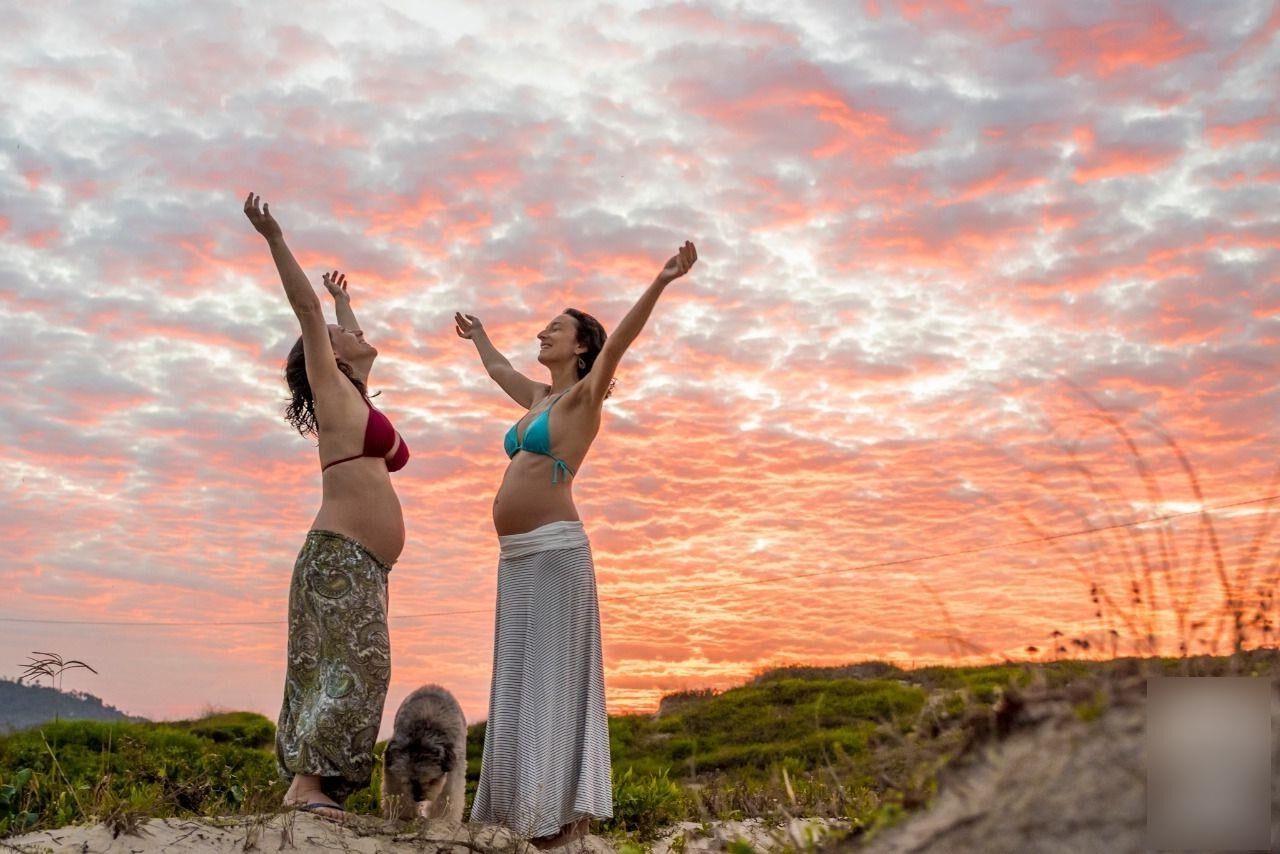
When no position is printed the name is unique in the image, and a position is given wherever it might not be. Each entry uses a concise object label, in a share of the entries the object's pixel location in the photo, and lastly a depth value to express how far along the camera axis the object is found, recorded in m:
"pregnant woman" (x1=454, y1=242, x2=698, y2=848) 6.50
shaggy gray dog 6.31
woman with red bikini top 6.22
